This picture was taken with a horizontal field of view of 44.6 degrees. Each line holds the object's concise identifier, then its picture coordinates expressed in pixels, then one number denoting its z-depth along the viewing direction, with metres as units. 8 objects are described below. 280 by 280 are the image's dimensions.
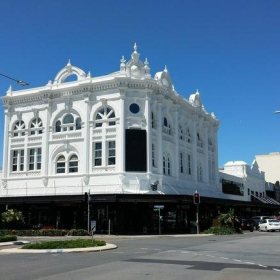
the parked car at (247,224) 36.48
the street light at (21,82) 18.85
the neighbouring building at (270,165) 86.24
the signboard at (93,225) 19.46
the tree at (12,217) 31.88
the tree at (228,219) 32.28
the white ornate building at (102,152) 32.40
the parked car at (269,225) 35.55
